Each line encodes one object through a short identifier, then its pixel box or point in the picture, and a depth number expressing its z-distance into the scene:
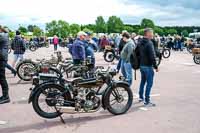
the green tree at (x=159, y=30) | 83.55
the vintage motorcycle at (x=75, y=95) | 5.30
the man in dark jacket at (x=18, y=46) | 10.87
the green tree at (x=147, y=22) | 83.24
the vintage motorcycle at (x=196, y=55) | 15.06
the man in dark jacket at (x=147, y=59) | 6.24
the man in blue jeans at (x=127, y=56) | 7.49
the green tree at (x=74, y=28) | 93.86
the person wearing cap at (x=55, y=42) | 29.97
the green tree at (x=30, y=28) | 111.55
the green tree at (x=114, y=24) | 91.67
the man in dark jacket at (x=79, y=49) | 8.30
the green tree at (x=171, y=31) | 82.39
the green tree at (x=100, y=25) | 86.85
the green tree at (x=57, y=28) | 94.20
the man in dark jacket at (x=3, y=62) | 6.62
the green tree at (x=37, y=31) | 85.25
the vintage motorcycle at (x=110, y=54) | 16.70
